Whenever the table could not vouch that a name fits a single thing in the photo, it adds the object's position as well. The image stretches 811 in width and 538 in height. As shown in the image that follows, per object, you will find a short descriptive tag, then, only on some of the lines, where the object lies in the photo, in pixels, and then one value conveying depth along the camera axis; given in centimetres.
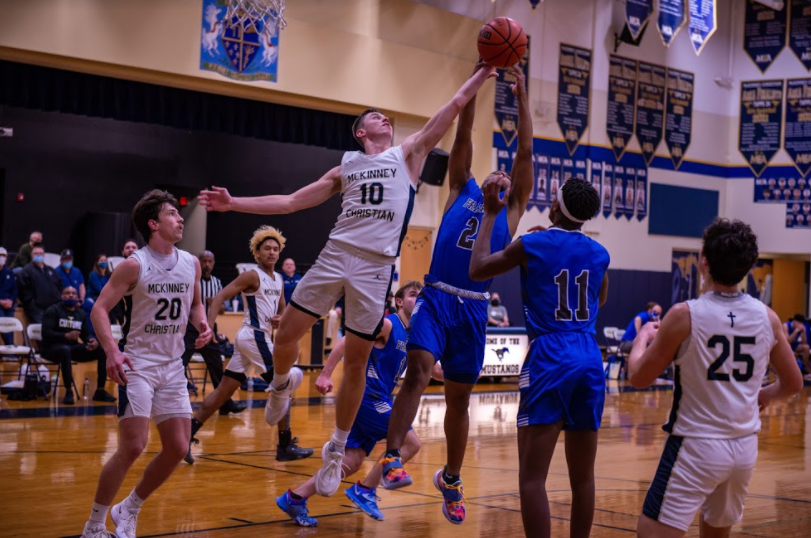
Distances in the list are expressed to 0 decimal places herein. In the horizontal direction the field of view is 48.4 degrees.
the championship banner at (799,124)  2390
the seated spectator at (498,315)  1777
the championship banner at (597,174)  2231
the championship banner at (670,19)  2175
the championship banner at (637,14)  2208
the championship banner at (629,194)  2297
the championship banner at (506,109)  2022
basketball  530
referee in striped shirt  1009
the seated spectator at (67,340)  1118
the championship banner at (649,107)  2323
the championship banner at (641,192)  2322
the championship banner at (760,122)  2445
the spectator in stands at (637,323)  1590
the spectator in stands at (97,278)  1461
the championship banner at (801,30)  2381
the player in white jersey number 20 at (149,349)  475
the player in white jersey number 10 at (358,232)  526
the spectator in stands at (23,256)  1512
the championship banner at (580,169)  2200
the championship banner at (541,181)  2127
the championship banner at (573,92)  2175
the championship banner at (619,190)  2273
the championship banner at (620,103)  2266
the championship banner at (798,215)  2389
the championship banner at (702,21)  2170
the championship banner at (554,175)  2148
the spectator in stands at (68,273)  1409
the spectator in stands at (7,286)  1319
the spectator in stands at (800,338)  1988
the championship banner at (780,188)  2388
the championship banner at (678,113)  2388
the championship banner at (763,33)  2433
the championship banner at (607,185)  2250
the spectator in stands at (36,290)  1305
